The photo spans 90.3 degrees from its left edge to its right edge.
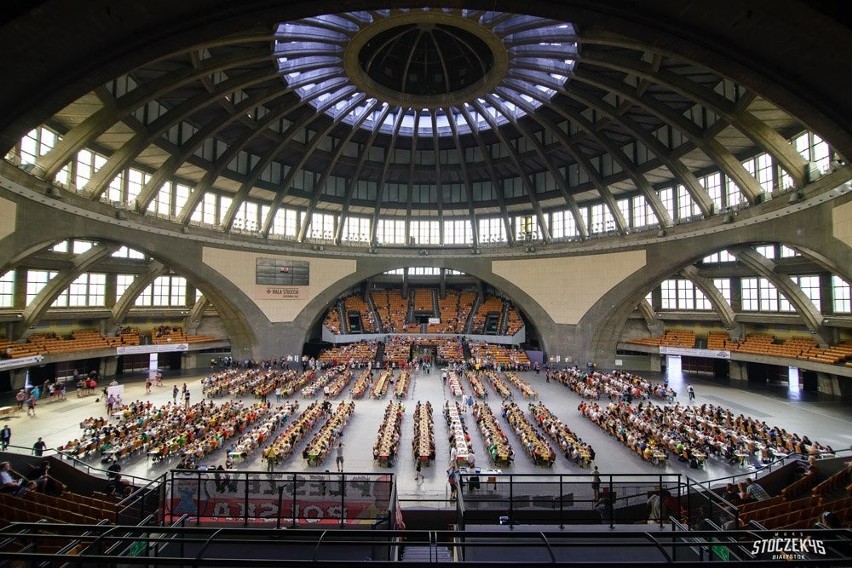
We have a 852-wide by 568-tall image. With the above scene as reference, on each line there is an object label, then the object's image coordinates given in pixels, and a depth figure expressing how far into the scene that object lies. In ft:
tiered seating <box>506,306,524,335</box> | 146.23
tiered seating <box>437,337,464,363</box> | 129.16
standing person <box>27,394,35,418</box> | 71.82
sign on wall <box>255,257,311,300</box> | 123.34
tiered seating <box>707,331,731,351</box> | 112.68
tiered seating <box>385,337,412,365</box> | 126.72
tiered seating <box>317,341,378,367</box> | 124.47
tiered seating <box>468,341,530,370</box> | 121.89
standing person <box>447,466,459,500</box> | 40.66
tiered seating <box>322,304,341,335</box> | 146.30
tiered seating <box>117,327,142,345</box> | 111.24
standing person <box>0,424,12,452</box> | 51.38
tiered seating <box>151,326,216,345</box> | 118.75
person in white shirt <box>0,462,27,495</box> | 35.55
